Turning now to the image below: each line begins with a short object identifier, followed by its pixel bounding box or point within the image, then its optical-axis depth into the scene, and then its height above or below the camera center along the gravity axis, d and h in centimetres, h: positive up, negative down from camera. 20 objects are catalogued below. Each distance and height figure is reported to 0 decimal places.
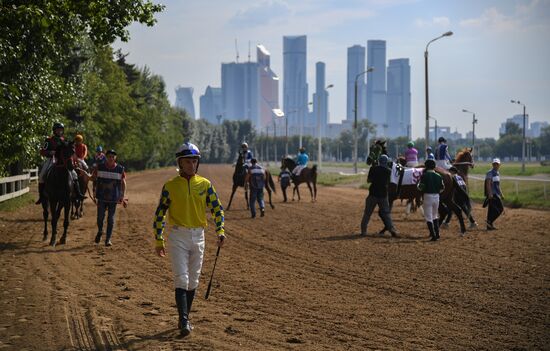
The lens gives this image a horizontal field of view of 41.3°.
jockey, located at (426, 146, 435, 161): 2322 -13
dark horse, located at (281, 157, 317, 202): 3102 -115
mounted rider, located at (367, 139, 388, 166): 2100 -12
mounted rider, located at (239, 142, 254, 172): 2392 -33
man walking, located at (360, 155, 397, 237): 1770 -100
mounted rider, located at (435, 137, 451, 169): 2209 -28
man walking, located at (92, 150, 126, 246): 1544 -88
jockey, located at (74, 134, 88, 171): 2011 -15
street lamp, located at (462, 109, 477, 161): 8694 +318
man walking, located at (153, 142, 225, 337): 789 -84
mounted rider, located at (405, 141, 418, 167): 2428 -27
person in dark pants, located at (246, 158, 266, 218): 2230 -104
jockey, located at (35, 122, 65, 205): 1580 -6
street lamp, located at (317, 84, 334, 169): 6344 +304
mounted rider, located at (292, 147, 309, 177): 3112 -66
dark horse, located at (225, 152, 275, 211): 2466 -92
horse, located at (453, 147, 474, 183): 2201 -43
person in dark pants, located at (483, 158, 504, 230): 1938 -129
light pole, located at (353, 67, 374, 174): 5663 +80
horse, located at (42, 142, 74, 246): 1536 -76
